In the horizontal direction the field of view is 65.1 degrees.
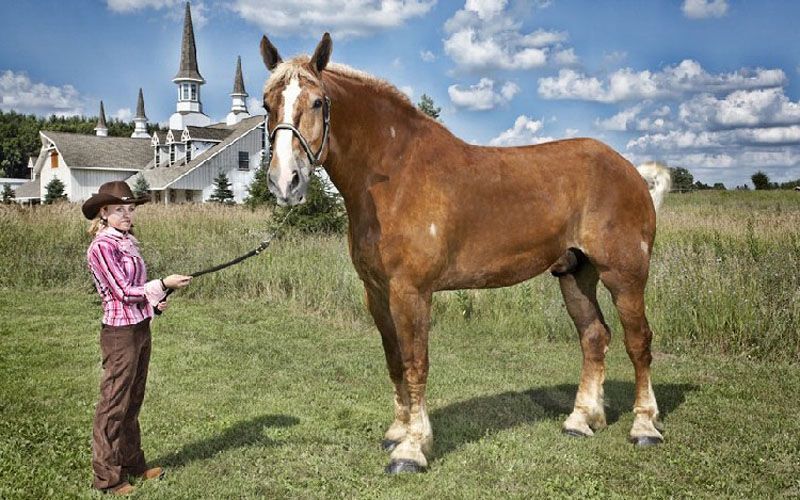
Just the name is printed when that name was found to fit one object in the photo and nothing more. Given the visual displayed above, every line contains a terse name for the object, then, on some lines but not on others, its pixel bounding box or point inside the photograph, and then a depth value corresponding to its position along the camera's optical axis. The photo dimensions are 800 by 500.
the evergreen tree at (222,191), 35.19
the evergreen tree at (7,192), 43.67
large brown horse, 3.54
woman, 3.56
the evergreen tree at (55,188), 38.49
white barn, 37.97
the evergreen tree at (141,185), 35.41
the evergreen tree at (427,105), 14.81
